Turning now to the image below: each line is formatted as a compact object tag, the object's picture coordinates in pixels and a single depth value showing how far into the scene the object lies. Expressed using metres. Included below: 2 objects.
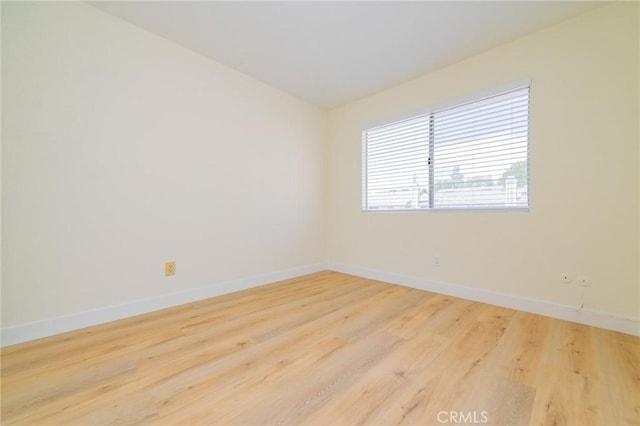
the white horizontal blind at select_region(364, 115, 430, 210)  2.78
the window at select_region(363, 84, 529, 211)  2.17
